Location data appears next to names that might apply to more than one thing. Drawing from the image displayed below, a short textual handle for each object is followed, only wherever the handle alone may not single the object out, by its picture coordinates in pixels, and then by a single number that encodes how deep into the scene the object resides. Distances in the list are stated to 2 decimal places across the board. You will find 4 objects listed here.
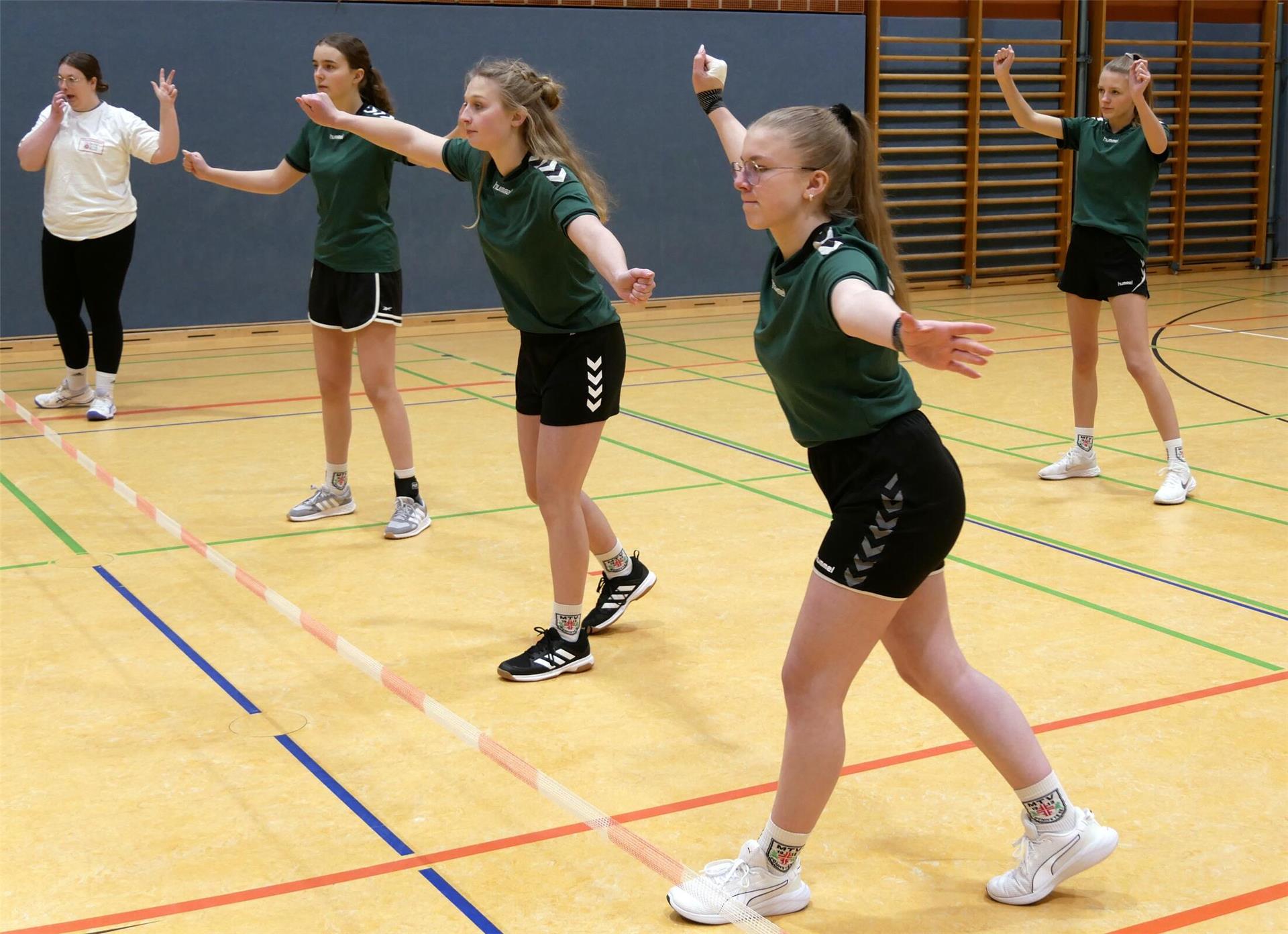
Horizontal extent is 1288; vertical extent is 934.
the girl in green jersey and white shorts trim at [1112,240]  5.52
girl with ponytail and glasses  2.35
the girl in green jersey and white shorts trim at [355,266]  5.05
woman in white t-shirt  7.32
